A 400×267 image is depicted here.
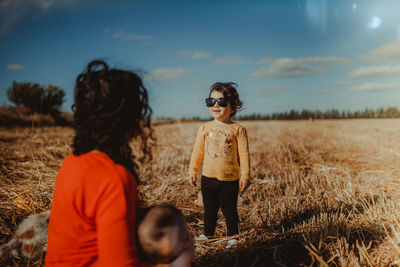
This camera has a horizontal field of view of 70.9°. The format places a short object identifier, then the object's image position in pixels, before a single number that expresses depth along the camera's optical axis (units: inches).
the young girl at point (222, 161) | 117.6
